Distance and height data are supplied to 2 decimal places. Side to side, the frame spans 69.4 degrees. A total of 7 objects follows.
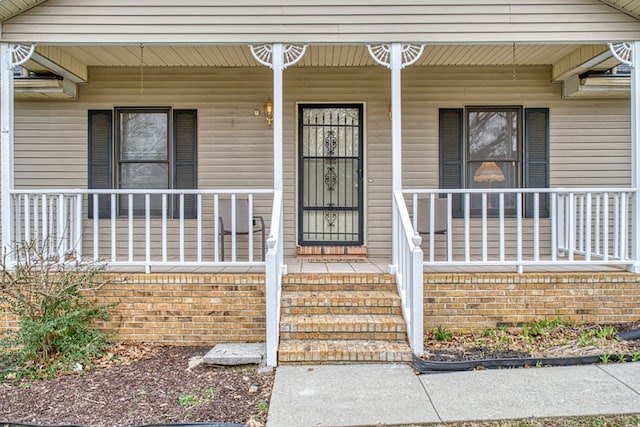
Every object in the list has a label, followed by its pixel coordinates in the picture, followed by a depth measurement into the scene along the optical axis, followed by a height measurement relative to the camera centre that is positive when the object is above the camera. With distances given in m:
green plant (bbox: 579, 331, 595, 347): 4.14 -1.20
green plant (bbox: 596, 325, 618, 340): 4.30 -1.17
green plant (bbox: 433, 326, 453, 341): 4.39 -1.20
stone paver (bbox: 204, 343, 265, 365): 3.95 -1.28
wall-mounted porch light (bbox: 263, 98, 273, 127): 6.14 +1.32
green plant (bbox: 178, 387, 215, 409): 3.21 -1.35
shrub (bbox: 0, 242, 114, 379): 3.93 -0.97
